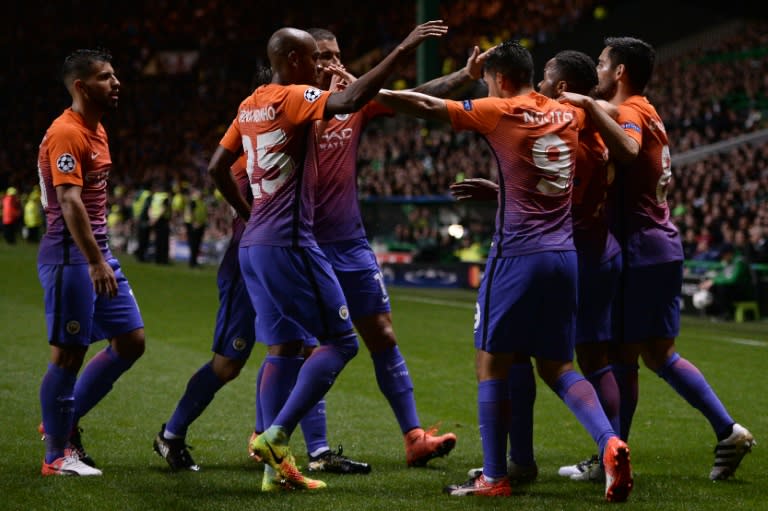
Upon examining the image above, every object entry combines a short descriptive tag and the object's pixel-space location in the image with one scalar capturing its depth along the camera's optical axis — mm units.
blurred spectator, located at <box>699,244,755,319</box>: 14914
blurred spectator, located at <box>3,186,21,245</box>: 31656
